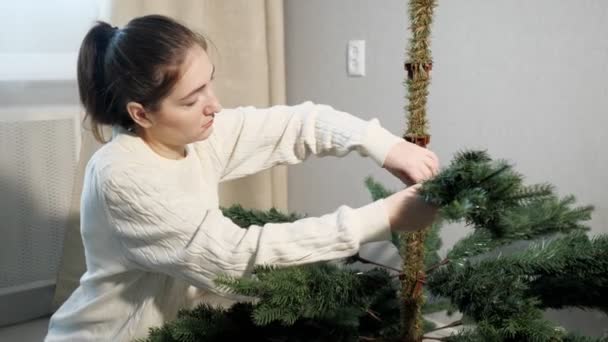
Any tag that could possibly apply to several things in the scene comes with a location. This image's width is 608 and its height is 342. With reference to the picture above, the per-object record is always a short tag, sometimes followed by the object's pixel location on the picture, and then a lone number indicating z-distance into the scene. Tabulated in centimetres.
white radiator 151
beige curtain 155
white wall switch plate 164
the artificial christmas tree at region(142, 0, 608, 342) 60
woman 74
